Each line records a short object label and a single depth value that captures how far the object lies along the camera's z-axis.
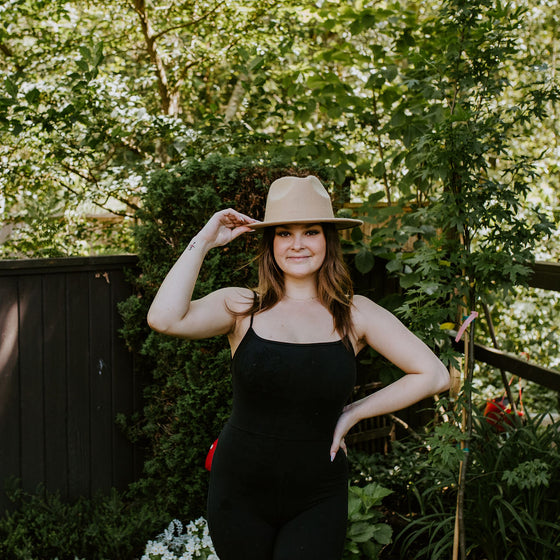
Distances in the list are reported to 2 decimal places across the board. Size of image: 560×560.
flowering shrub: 3.15
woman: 1.97
